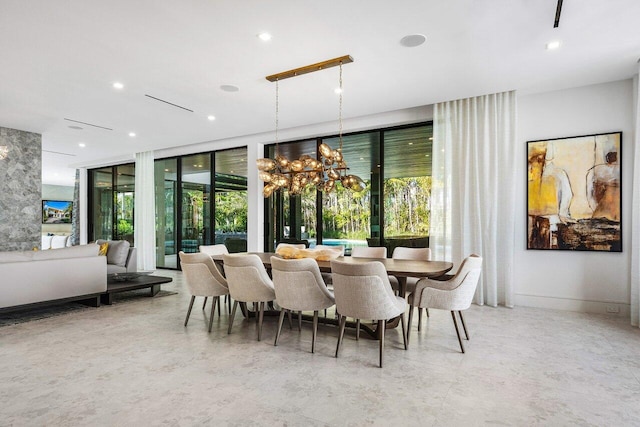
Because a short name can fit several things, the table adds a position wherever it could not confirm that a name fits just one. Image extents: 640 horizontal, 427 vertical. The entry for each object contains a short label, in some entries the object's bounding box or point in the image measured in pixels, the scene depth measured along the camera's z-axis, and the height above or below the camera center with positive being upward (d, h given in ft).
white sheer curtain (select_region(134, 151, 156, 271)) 28.45 +0.06
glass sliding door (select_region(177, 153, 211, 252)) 26.63 +0.96
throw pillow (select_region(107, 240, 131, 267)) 21.25 -2.31
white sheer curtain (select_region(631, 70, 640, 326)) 12.85 -0.82
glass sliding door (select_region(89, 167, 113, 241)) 32.91 +1.06
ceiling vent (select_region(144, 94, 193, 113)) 16.12 +5.36
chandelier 12.61 +1.64
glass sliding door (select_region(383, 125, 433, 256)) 18.94 +1.48
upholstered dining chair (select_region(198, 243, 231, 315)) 15.52 -1.59
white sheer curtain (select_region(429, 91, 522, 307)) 15.92 +1.24
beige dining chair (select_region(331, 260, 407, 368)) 9.15 -2.08
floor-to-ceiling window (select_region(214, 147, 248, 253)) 24.94 +1.13
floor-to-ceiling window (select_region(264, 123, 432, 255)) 19.12 +0.79
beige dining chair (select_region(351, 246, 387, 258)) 14.58 -1.63
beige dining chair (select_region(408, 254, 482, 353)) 10.26 -2.25
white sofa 13.28 -2.45
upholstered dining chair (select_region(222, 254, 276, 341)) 11.16 -2.12
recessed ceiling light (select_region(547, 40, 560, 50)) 11.10 +5.35
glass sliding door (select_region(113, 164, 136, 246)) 31.40 +1.17
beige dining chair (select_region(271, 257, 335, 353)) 10.16 -2.10
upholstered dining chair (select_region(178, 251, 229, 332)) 12.30 -2.18
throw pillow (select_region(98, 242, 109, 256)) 20.90 -2.02
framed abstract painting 14.38 +0.81
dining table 10.08 -1.70
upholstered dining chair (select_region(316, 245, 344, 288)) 14.98 -1.60
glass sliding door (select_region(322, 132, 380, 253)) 20.22 +0.59
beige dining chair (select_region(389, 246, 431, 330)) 13.61 -1.71
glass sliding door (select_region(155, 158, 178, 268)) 28.25 +0.29
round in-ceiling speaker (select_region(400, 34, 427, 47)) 10.71 +5.36
